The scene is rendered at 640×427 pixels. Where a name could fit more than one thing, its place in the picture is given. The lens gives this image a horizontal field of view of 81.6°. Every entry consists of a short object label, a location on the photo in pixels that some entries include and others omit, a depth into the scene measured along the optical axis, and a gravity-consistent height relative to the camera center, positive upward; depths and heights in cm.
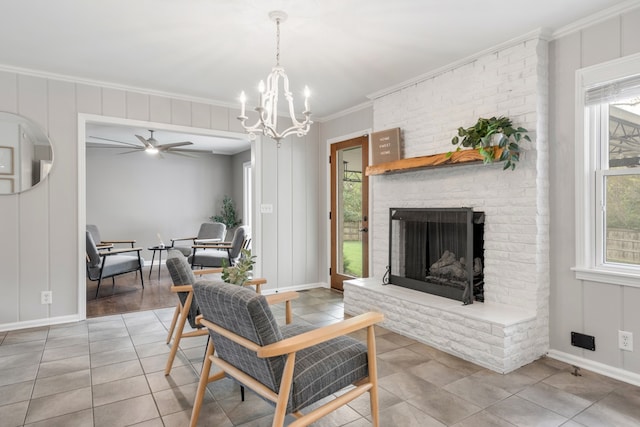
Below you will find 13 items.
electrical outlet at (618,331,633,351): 246 -86
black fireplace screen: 318 -37
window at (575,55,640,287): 252 +27
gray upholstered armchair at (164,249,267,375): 264 -60
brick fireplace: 278 +6
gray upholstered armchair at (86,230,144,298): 456 -67
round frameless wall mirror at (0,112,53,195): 353 +59
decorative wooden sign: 394 +74
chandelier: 248 +75
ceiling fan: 559 +104
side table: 637 -59
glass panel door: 488 +3
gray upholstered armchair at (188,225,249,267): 607 -67
